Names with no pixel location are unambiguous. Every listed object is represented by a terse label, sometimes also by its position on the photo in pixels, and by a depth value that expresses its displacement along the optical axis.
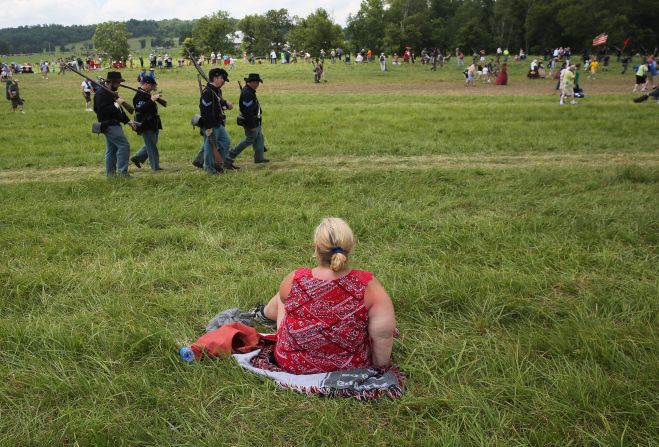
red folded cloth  3.29
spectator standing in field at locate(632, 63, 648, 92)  22.75
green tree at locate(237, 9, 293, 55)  92.12
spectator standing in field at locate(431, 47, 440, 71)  41.12
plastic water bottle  3.25
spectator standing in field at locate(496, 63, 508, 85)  29.59
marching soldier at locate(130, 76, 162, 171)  8.88
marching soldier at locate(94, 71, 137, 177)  8.35
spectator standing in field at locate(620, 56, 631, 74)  34.88
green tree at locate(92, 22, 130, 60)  78.88
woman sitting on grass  2.90
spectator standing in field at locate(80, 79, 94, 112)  20.76
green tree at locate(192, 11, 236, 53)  77.94
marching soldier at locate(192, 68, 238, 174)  8.66
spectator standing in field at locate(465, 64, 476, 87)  30.19
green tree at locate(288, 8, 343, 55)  70.38
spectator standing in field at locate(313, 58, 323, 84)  33.12
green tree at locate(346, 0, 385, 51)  72.94
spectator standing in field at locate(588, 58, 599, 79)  30.87
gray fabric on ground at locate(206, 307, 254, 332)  3.69
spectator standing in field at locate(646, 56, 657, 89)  24.23
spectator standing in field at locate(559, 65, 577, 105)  17.94
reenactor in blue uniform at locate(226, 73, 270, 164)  9.37
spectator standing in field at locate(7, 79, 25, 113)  19.30
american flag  32.76
